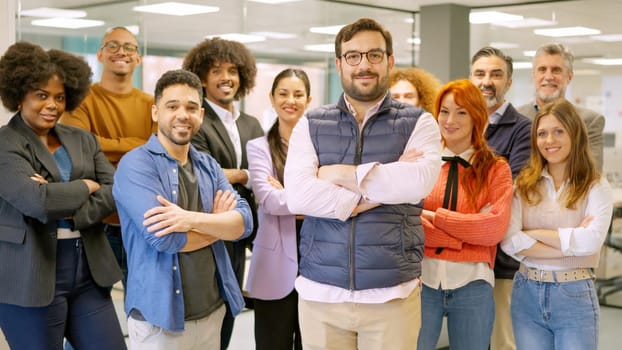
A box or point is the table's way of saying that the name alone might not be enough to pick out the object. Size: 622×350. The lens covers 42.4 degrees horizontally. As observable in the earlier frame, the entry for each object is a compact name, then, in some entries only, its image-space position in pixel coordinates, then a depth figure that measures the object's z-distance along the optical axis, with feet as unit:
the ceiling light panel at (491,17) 23.81
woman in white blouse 10.59
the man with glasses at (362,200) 9.39
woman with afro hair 10.51
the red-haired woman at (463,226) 10.69
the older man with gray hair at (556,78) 13.65
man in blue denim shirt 9.62
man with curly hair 12.67
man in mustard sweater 12.92
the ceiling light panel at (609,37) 21.16
